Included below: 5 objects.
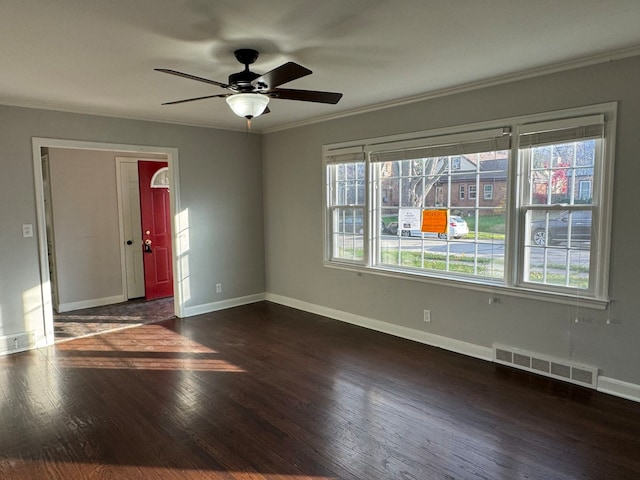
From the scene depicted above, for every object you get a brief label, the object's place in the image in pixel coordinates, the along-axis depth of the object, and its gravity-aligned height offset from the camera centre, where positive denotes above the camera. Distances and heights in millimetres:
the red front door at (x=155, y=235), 6312 -394
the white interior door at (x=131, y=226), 6199 -246
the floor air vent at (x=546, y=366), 3259 -1338
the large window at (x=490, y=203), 3195 +13
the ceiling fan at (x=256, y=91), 2508 +757
